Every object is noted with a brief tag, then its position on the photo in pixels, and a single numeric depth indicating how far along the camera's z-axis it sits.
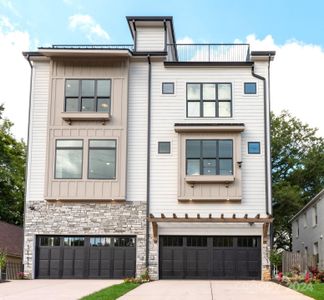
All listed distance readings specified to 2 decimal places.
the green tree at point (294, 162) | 45.81
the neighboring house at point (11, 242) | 29.69
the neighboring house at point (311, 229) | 30.39
